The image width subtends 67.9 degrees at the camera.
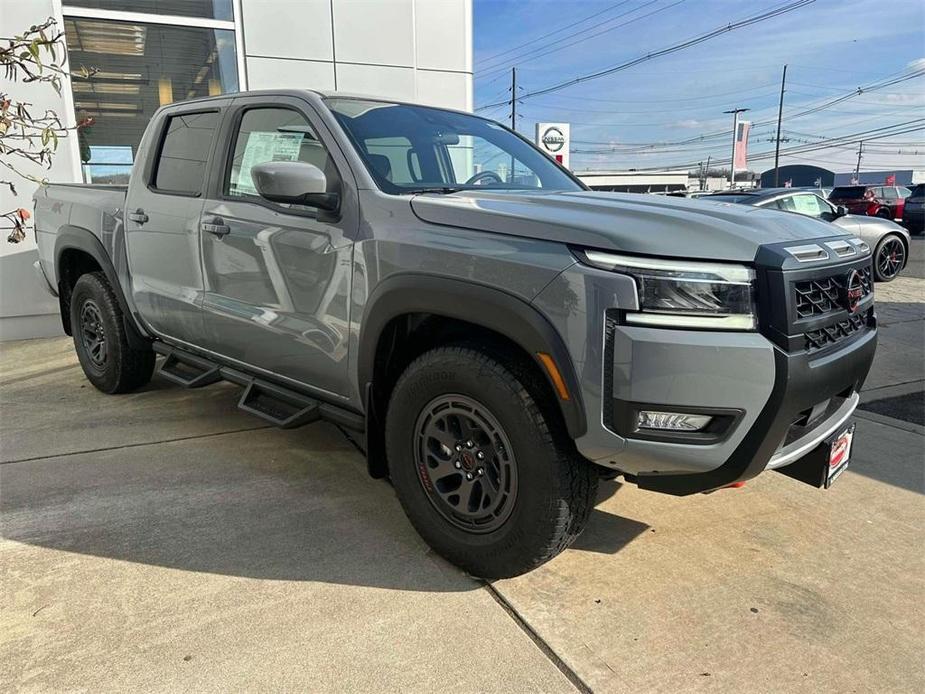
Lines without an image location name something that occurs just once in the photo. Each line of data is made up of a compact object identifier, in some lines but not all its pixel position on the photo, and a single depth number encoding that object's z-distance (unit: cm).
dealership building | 727
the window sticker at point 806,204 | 1035
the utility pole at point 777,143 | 5753
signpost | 1285
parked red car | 2212
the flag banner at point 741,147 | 4765
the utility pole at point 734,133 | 4606
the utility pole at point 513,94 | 5178
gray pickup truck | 211
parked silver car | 1016
